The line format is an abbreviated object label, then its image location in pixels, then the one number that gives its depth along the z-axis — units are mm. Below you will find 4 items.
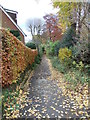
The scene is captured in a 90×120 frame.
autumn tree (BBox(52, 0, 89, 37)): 7471
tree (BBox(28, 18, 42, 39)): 16172
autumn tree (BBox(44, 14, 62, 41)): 18527
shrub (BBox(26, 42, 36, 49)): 13952
